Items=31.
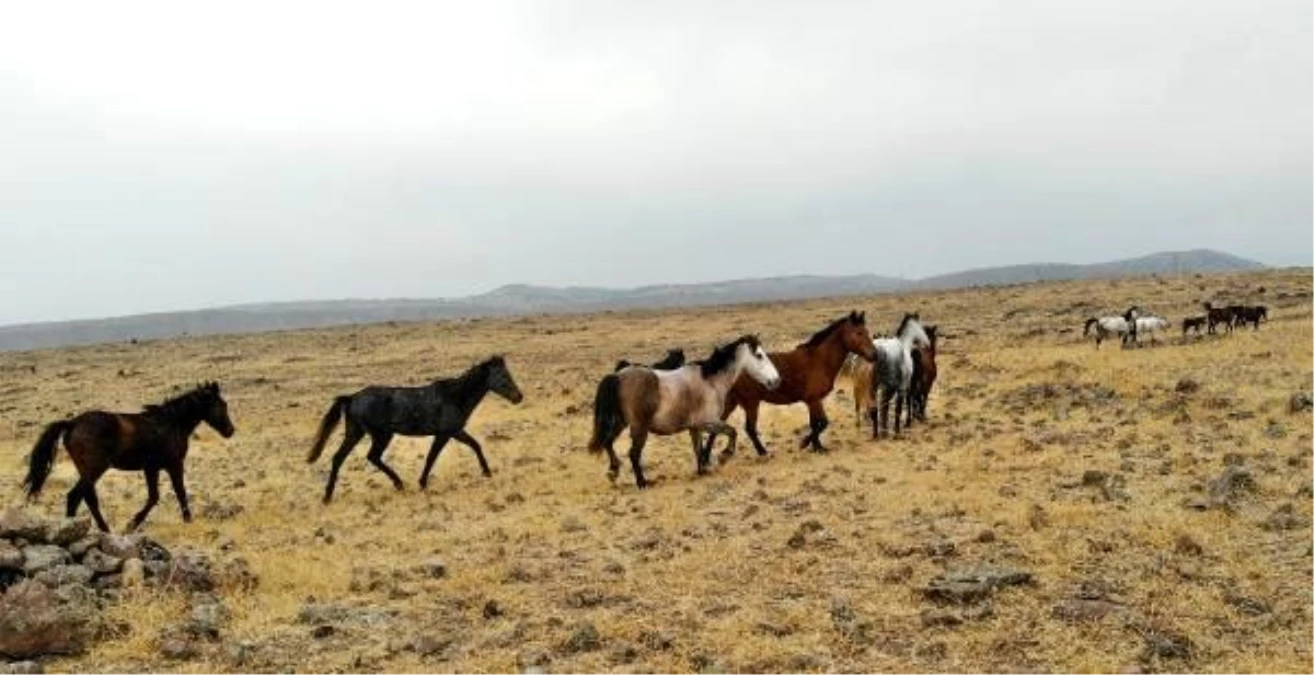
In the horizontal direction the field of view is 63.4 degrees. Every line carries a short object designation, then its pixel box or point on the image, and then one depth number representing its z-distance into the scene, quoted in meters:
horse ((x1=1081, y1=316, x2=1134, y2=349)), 31.35
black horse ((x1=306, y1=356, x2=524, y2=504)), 15.98
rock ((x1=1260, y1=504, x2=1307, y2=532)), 9.41
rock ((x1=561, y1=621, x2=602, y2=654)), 7.64
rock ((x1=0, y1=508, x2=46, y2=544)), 9.34
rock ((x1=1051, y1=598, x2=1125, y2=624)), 7.49
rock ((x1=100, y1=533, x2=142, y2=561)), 9.54
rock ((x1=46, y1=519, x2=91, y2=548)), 9.39
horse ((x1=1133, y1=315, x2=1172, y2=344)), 30.97
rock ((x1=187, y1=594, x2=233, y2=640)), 8.27
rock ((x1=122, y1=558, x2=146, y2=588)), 9.09
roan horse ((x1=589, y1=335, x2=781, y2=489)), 14.61
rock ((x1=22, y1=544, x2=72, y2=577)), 8.94
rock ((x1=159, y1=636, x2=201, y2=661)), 7.84
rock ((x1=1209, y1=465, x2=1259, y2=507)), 10.63
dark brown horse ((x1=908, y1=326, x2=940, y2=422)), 18.81
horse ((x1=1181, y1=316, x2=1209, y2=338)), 30.31
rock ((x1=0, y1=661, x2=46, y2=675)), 7.33
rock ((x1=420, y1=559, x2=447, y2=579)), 10.12
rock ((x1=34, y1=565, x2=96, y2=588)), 8.77
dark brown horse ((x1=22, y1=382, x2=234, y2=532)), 12.92
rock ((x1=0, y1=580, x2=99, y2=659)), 7.79
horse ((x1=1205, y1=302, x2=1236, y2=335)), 30.64
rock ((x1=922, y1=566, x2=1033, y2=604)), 8.11
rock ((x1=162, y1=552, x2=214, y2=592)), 9.40
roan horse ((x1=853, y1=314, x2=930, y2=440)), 17.50
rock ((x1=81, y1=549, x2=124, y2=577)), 9.21
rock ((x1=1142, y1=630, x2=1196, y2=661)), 6.74
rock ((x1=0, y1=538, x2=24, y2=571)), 8.83
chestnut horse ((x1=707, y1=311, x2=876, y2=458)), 16.62
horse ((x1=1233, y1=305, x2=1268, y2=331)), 31.20
